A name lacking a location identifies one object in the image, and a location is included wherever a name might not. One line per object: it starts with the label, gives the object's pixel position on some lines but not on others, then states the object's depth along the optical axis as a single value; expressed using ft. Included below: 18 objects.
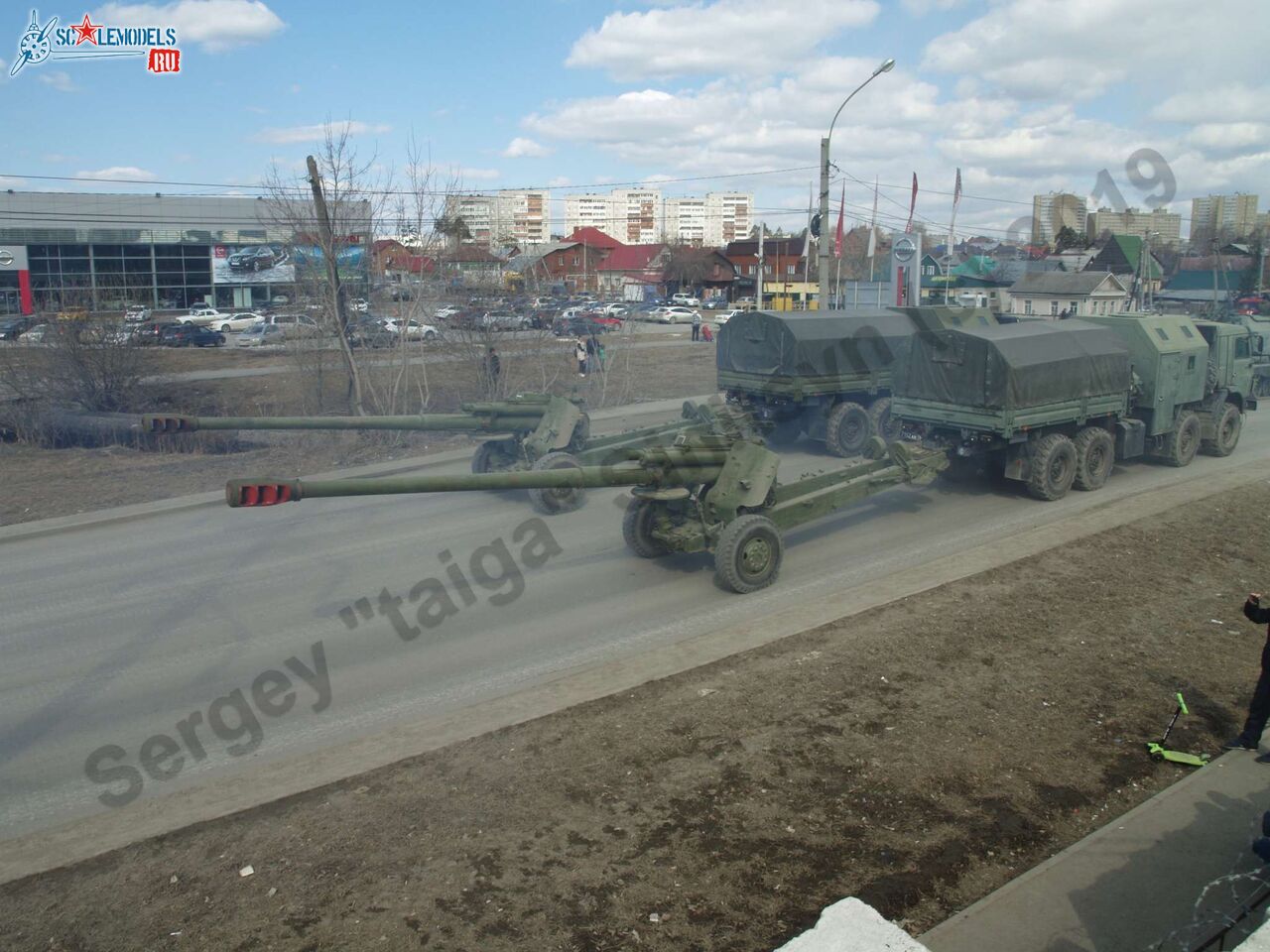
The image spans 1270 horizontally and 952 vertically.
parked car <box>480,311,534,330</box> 78.79
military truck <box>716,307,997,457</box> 57.31
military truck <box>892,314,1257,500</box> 44.34
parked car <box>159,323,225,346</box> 141.09
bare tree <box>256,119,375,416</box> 69.56
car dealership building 186.19
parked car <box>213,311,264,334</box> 168.45
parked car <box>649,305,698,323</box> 208.33
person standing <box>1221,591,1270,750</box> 21.27
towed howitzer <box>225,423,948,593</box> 33.58
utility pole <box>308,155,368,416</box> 67.72
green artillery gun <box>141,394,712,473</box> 44.60
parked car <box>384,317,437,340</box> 74.69
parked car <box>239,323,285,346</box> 140.05
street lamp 77.56
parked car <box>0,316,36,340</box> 79.31
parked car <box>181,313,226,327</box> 169.20
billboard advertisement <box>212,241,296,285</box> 203.82
